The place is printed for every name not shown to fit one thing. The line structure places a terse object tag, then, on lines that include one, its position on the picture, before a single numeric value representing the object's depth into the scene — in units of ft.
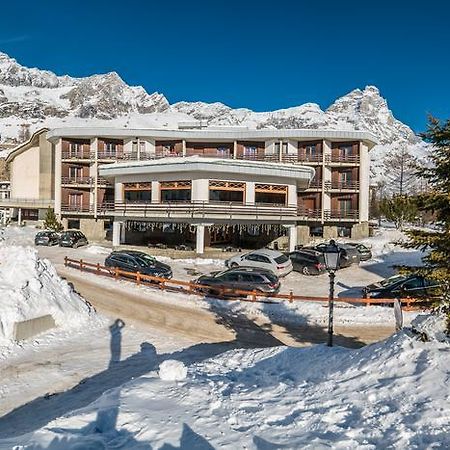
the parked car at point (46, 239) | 124.77
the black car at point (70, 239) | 122.72
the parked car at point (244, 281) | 69.26
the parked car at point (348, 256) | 99.69
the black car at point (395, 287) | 61.90
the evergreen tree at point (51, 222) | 144.97
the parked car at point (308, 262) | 91.40
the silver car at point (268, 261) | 85.27
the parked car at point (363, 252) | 107.04
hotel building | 113.60
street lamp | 38.27
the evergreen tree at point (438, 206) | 27.71
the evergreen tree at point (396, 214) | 163.63
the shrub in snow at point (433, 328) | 25.53
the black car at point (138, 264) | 81.05
